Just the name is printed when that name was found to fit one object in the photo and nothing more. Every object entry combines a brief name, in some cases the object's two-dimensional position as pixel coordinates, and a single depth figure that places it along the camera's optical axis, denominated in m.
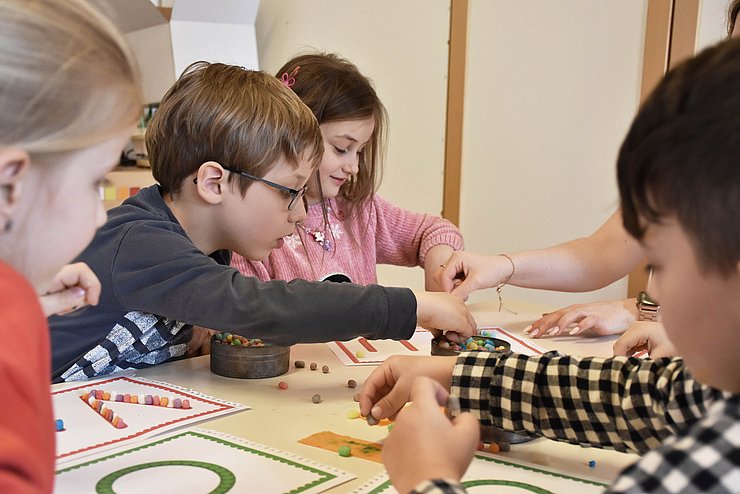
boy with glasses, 1.15
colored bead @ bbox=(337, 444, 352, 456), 0.86
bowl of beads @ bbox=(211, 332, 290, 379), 1.16
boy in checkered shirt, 0.53
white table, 0.86
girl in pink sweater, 1.81
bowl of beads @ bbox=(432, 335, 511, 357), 1.19
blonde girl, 0.52
